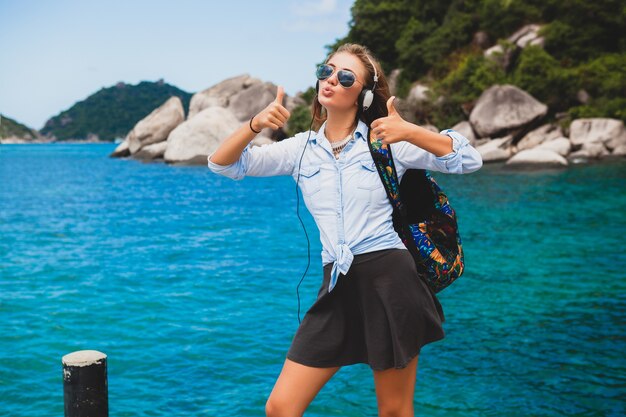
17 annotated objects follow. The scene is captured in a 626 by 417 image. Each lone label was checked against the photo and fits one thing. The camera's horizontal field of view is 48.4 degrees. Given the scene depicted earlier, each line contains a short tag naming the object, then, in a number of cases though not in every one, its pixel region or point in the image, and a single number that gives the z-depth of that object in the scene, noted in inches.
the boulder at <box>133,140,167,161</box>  2057.1
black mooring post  130.8
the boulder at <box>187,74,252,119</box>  2265.6
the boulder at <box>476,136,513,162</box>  1349.7
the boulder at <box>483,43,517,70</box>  1615.4
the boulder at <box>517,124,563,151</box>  1398.9
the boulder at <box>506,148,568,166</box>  1205.2
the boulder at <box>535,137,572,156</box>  1311.5
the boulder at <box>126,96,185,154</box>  2092.8
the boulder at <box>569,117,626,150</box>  1302.9
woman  119.0
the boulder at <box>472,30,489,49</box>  1834.4
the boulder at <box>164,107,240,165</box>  1771.7
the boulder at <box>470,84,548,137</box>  1397.6
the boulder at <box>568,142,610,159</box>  1294.3
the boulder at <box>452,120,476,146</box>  1469.0
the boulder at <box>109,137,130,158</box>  2380.7
